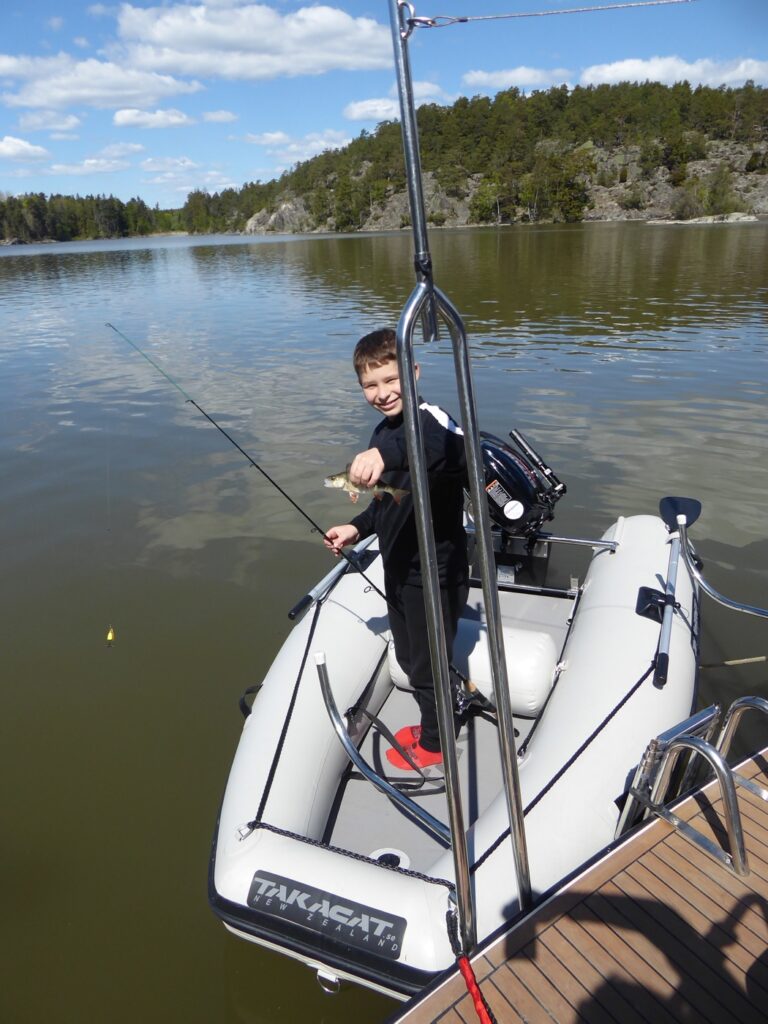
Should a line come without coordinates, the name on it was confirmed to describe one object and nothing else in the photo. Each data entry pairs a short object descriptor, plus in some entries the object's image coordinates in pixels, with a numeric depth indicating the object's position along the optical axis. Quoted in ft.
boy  6.31
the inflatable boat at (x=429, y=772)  6.15
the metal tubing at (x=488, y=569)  3.92
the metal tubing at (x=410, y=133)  3.56
